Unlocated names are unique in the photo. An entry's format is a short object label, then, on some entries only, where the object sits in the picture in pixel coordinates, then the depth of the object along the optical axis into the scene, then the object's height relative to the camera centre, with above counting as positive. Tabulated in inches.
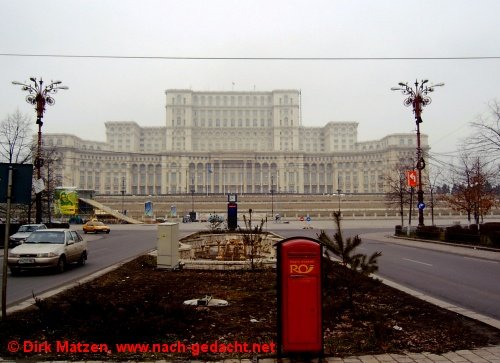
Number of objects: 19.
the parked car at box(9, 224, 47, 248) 995.3 -81.3
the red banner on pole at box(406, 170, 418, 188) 1267.2 +57.4
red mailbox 209.6 -47.5
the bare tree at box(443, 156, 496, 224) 1332.4 +12.0
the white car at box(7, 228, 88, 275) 575.5 -71.5
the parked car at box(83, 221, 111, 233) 1802.4 -118.2
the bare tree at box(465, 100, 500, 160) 962.1 +126.5
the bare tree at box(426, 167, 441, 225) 2285.2 +144.8
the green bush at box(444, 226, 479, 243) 1040.8 -89.2
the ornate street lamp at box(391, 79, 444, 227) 1235.2 +277.0
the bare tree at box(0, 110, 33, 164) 1272.1 +173.2
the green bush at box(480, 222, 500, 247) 941.8 -81.9
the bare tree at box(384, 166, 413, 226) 1845.2 +29.2
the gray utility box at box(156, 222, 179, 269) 533.0 -58.5
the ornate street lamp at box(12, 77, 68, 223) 1123.9 +264.7
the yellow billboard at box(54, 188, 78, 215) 2130.9 -14.4
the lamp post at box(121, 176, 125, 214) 3620.6 -52.4
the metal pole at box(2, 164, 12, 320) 283.6 -26.6
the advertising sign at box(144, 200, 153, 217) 2792.8 -57.3
